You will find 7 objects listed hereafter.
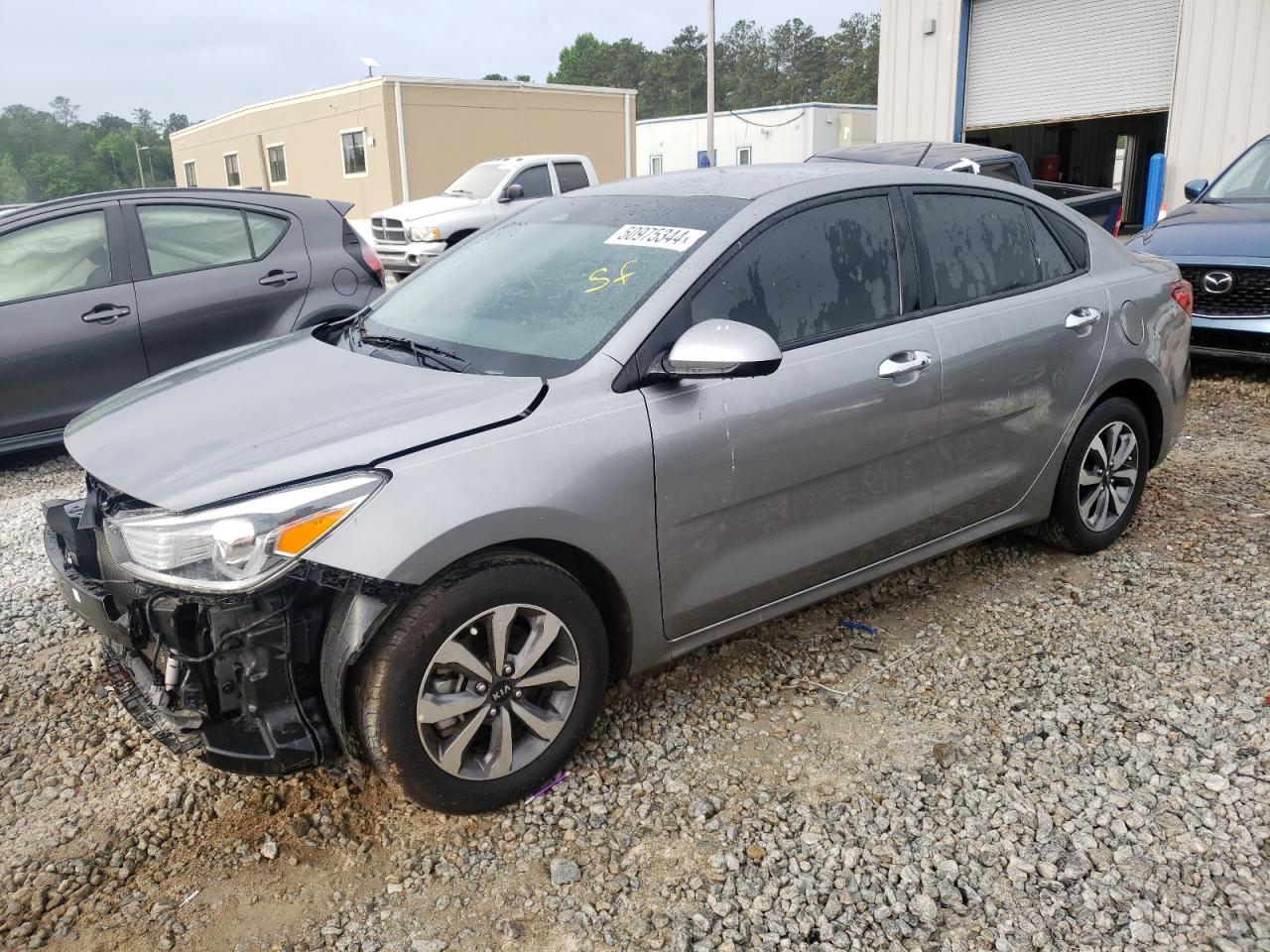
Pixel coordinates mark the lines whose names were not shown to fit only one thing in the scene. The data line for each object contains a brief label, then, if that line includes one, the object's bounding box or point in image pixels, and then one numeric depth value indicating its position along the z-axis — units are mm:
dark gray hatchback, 5672
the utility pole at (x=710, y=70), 24125
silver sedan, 2408
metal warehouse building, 11891
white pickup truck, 14273
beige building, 25422
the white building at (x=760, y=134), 34094
